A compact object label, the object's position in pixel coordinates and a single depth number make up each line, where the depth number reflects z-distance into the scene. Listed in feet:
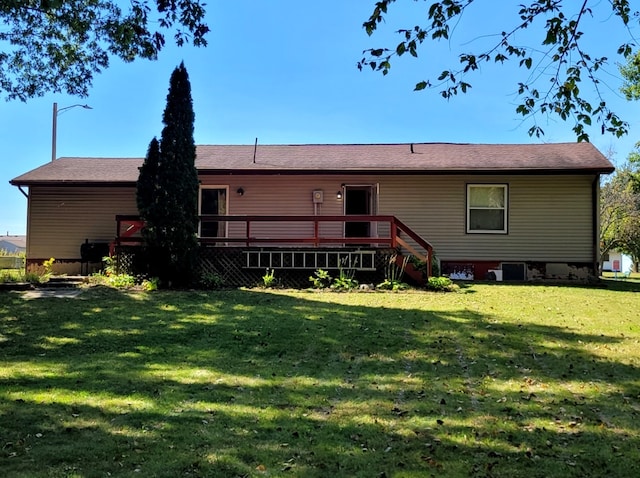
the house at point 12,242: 238.35
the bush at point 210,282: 32.99
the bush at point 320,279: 34.63
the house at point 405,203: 43.93
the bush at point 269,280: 34.78
